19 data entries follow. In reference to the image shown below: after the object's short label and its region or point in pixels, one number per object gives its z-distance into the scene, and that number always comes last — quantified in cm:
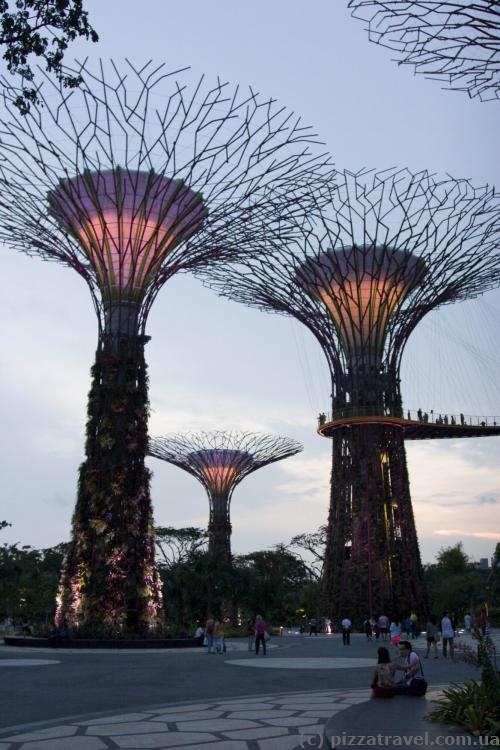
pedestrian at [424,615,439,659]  1858
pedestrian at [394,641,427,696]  934
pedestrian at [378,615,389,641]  2536
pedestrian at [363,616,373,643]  2634
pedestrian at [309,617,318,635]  3491
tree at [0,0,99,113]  685
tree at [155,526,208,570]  5728
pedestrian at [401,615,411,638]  2799
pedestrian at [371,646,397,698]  917
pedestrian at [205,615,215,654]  1962
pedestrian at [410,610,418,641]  2827
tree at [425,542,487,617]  6137
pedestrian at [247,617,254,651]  2144
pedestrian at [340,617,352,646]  2435
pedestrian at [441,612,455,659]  1802
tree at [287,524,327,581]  6632
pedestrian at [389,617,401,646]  2108
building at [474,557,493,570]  12203
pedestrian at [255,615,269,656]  1994
